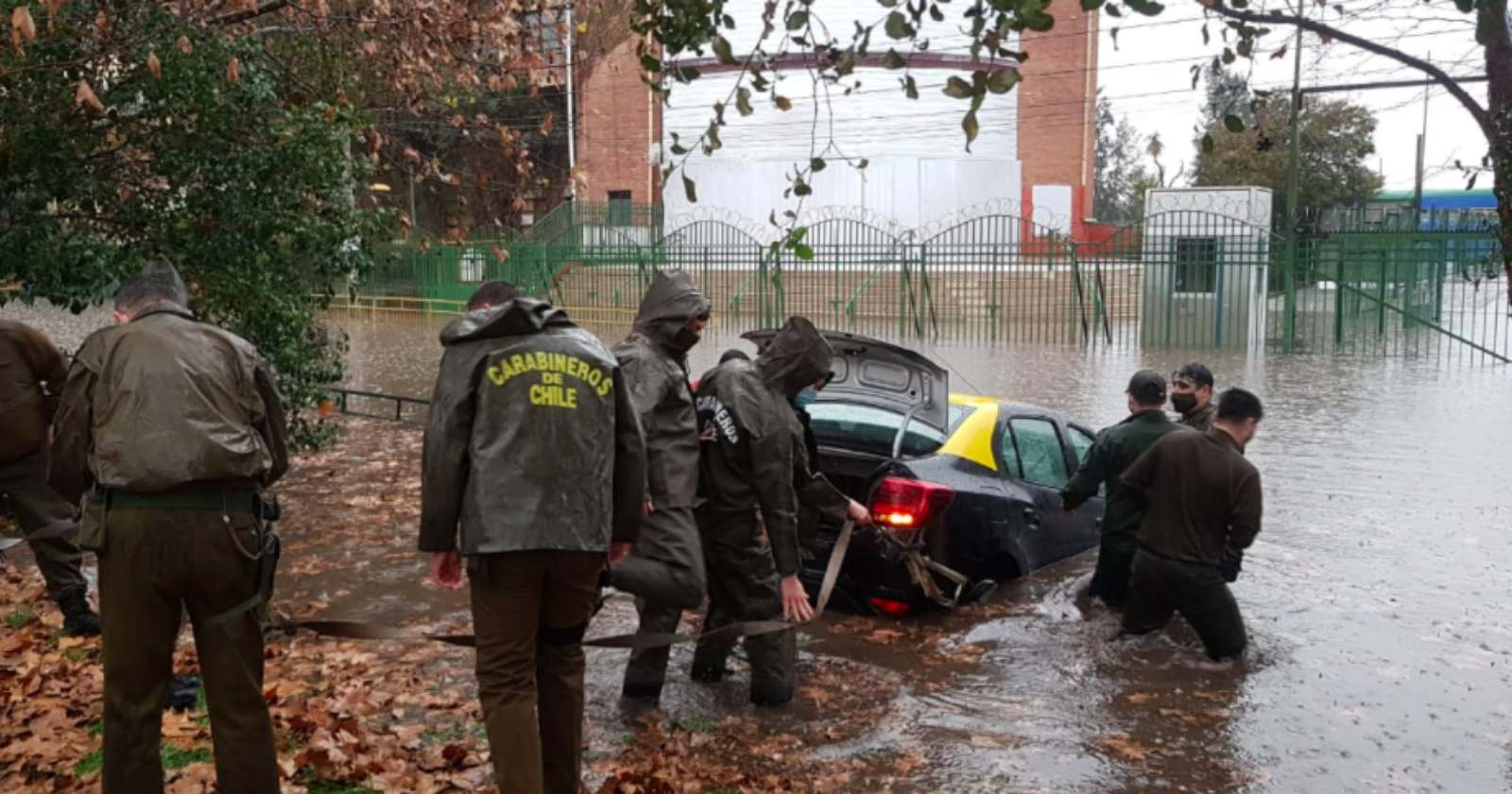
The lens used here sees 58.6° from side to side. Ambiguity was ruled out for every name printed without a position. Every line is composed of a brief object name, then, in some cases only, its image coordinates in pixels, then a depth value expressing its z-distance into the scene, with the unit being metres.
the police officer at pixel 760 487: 5.48
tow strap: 4.94
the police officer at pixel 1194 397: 7.38
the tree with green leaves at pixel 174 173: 8.39
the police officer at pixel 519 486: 3.85
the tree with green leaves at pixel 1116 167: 74.96
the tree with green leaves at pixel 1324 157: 42.62
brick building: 38.31
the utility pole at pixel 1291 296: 21.23
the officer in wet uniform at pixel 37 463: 6.09
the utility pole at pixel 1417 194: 29.02
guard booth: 22.53
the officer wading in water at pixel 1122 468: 7.07
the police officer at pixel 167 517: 4.04
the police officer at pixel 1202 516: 6.33
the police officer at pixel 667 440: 5.09
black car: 6.75
